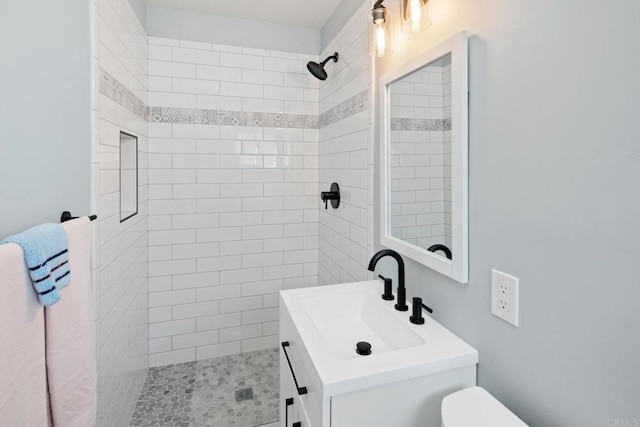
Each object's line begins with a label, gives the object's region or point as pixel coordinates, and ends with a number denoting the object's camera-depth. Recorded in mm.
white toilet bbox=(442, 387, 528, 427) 817
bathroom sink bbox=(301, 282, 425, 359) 1261
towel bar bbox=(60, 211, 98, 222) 1100
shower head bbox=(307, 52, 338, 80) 2211
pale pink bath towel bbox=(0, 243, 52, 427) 669
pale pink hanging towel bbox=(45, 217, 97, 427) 843
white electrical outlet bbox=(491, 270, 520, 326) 907
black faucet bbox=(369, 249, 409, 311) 1327
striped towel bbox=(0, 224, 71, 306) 742
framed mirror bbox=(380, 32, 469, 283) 1078
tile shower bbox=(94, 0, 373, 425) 2059
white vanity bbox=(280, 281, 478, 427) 910
